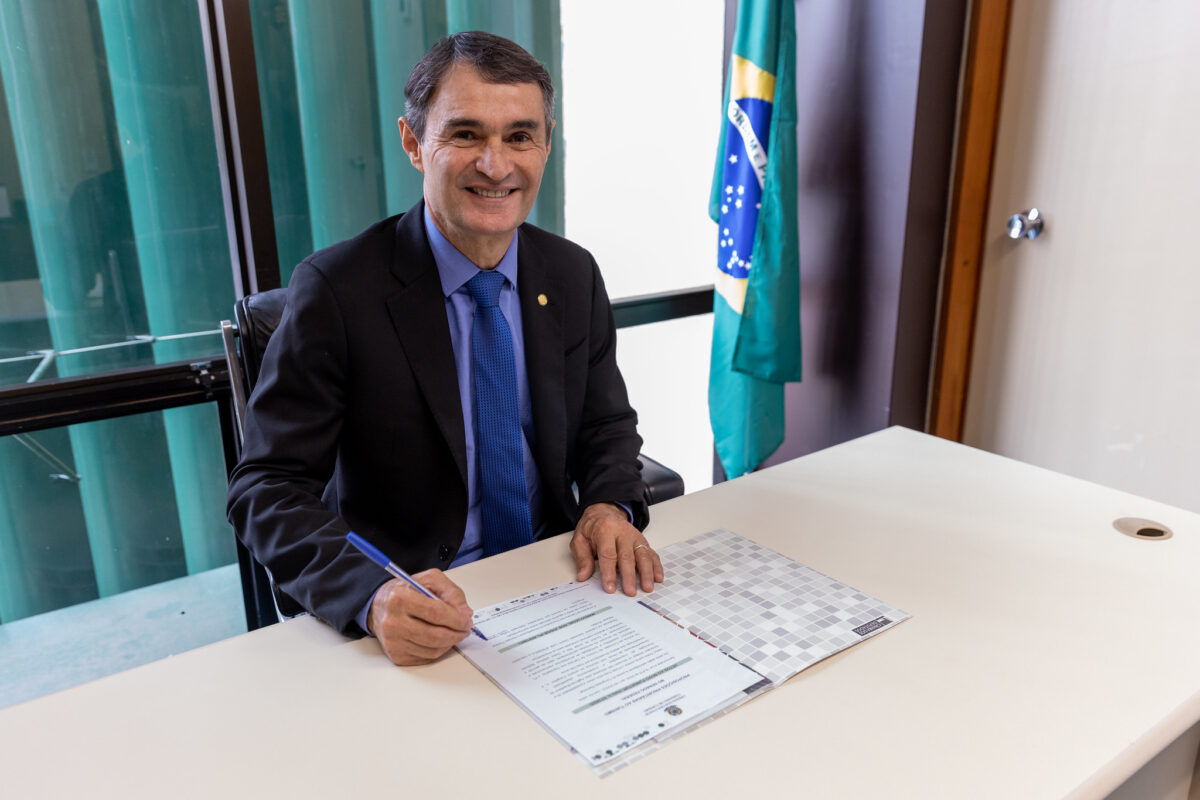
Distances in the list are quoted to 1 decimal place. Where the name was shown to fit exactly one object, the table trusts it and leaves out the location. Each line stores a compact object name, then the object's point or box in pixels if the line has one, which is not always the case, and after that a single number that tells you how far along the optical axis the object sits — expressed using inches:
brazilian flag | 93.2
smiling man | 50.0
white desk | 31.0
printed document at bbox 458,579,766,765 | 33.7
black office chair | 55.1
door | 83.7
